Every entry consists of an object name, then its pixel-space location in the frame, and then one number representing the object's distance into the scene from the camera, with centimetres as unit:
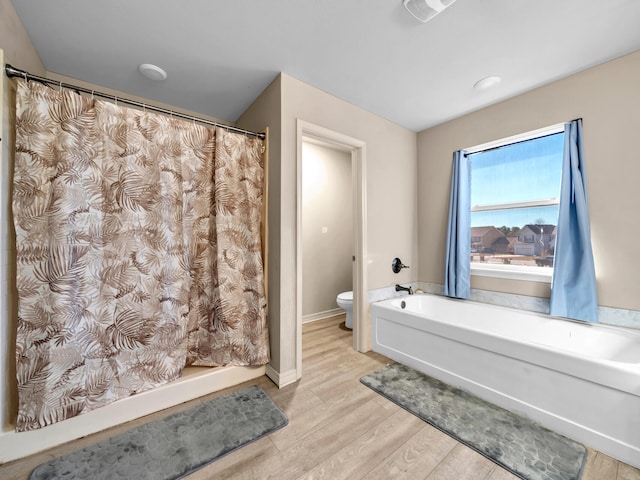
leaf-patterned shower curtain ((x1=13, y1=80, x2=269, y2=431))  135
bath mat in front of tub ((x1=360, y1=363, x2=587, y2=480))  124
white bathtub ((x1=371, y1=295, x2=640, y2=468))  128
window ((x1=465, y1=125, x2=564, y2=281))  216
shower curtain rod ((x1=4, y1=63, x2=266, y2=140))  128
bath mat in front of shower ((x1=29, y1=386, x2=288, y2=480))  123
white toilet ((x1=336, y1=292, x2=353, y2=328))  297
